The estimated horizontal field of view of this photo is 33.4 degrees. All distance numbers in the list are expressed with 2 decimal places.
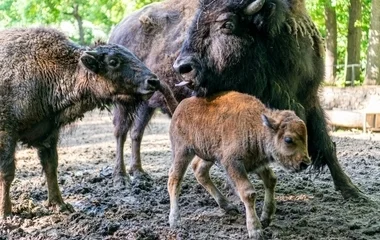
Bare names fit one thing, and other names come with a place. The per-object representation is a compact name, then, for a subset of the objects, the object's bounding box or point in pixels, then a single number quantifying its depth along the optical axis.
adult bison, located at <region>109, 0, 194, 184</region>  7.79
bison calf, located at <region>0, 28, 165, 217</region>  5.73
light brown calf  4.77
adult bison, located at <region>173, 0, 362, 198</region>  5.83
